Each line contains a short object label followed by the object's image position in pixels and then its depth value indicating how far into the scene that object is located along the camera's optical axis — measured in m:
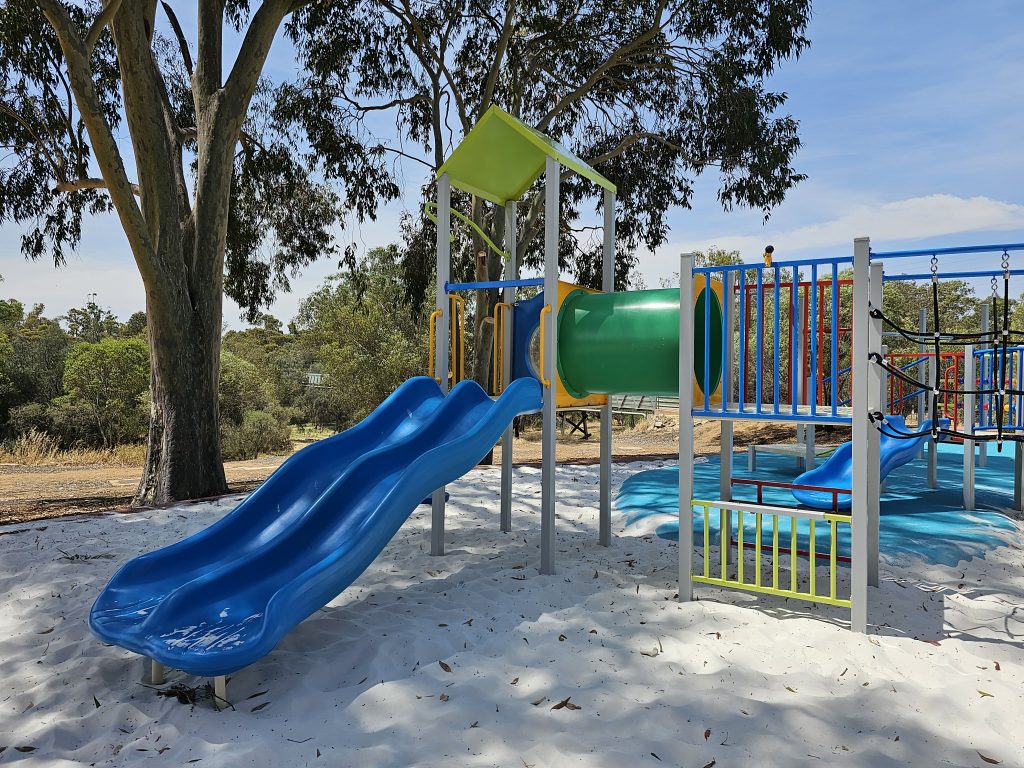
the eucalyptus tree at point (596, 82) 11.12
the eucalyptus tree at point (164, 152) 7.73
